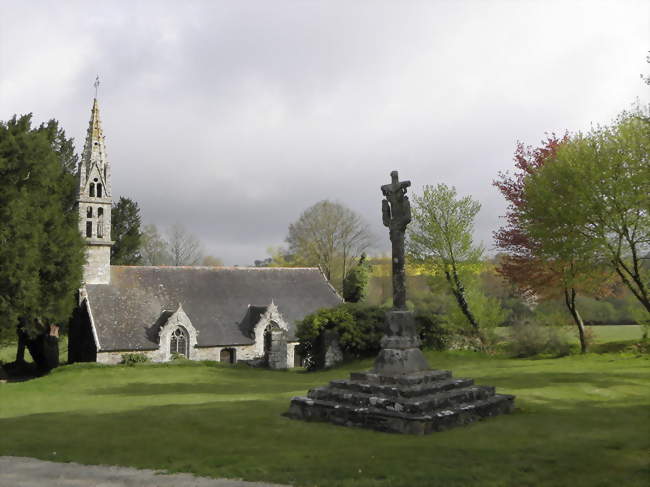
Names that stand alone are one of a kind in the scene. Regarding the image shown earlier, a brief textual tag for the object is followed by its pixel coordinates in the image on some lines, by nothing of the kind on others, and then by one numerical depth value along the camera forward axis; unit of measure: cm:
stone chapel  3156
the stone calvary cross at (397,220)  1419
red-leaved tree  2562
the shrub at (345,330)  2958
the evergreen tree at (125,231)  4331
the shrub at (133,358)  2964
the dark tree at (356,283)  3778
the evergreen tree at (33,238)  2711
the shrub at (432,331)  3017
